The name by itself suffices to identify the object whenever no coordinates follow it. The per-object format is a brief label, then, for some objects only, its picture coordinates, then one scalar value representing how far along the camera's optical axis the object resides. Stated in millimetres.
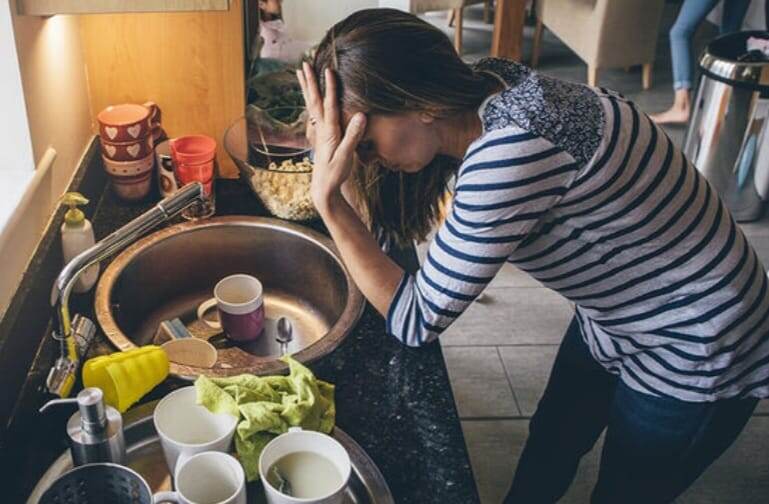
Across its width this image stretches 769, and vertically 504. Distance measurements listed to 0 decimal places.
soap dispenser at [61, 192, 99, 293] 1271
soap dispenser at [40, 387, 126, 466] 902
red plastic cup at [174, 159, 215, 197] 1518
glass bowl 1508
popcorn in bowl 1500
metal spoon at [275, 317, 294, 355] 1431
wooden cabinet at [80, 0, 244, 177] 1547
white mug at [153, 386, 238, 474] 995
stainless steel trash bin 3062
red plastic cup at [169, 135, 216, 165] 1521
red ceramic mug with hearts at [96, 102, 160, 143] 1478
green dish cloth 972
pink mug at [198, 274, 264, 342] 1373
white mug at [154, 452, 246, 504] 892
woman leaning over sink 997
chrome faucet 1056
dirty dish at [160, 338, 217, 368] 1295
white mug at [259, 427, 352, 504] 919
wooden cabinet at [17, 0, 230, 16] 1153
